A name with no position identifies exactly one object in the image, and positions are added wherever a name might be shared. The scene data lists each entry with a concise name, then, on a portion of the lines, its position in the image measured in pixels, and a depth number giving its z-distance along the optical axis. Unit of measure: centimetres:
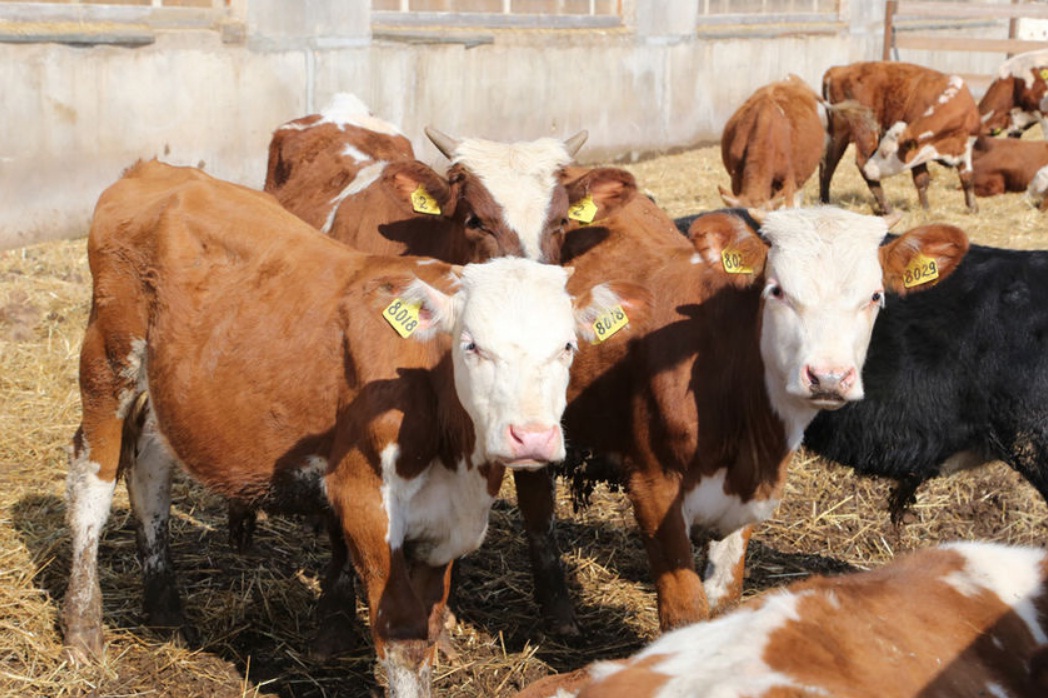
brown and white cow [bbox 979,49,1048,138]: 1742
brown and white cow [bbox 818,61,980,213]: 1423
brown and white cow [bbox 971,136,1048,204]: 1530
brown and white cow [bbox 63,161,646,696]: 387
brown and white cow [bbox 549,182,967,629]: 420
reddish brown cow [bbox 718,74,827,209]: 1195
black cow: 486
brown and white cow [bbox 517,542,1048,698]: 276
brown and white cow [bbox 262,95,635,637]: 527
